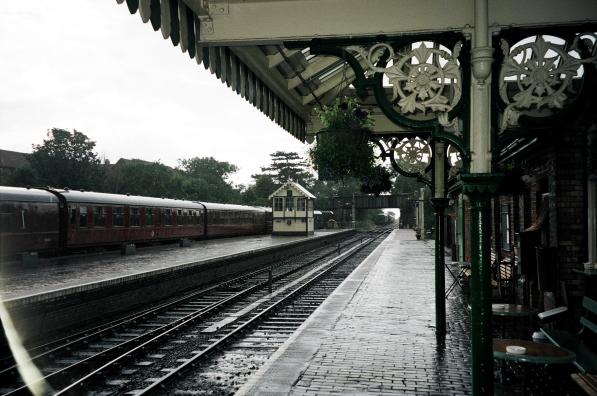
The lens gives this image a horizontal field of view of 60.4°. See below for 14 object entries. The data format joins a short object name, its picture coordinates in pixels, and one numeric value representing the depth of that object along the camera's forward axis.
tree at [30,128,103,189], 45.34
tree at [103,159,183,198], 51.94
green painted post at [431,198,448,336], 6.90
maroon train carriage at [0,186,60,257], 15.56
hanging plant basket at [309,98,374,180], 5.58
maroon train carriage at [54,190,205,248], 18.56
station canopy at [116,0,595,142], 3.92
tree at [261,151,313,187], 108.94
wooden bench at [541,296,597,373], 4.43
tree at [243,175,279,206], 72.94
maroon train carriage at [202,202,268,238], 32.38
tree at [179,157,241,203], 61.31
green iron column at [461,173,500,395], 3.78
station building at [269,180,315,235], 40.12
